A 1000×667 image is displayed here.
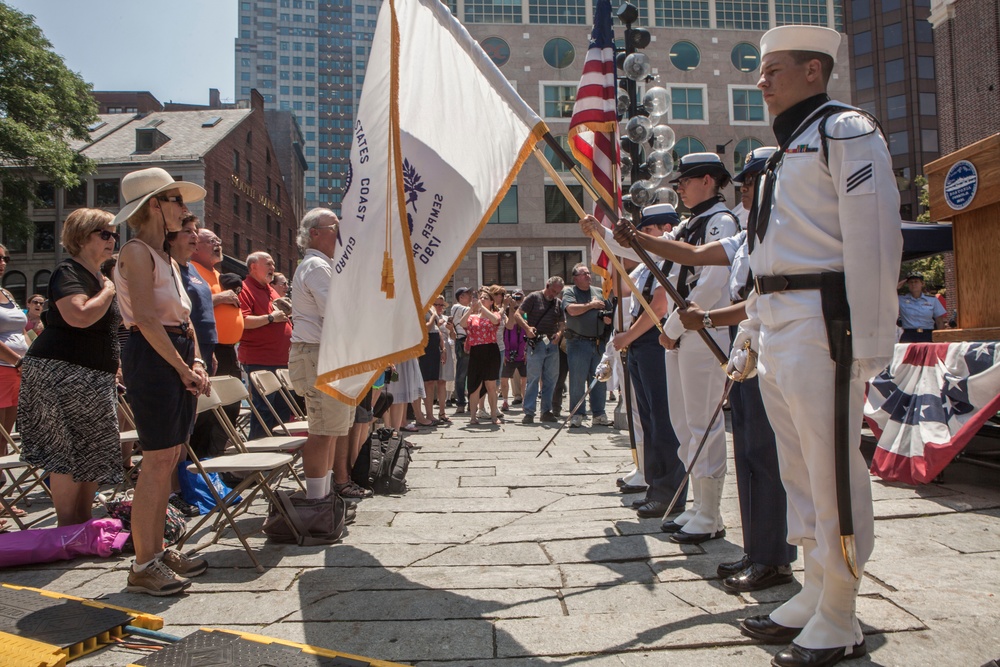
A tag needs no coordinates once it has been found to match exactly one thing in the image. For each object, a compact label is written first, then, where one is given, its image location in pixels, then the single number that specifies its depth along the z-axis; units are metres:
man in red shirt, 6.61
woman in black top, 4.01
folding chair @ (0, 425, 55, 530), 4.48
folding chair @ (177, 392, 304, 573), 3.92
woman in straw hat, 3.49
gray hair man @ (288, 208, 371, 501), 4.52
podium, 5.05
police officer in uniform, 11.92
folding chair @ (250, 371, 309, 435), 5.55
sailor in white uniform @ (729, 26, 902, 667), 2.38
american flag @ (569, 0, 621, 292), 4.92
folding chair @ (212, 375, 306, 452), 4.70
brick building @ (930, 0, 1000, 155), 22.59
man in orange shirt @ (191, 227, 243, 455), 6.16
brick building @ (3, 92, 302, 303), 38.91
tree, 29.42
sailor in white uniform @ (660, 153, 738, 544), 4.11
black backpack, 5.71
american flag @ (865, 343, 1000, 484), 4.86
